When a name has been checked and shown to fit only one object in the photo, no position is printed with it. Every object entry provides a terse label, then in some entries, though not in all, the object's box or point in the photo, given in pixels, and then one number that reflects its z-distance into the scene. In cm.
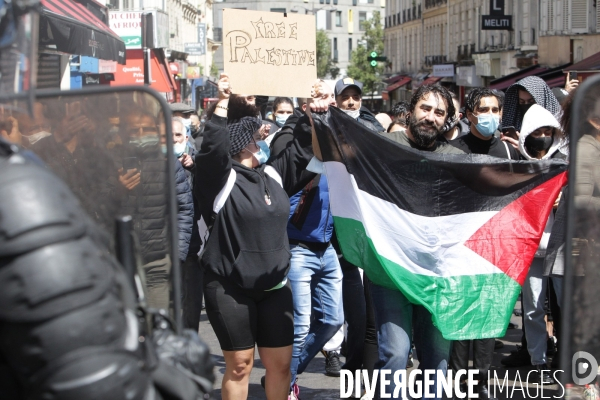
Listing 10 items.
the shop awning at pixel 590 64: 1527
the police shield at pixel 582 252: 262
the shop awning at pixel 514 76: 2804
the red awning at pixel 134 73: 2256
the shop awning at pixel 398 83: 6103
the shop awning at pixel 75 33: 1026
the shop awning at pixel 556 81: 2261
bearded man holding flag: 439
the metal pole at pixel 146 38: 1763
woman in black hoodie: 448
